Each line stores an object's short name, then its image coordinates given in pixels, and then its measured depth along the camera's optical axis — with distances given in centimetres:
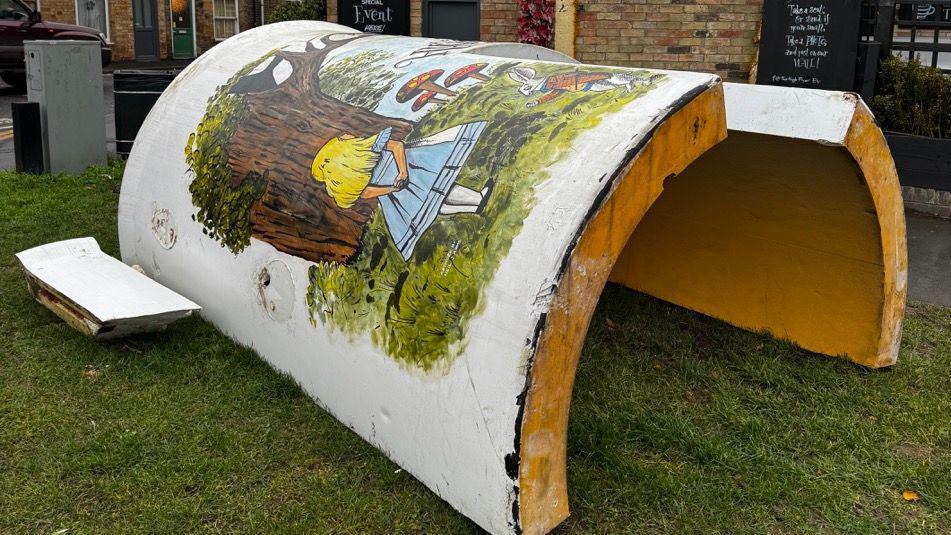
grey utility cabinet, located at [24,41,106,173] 846
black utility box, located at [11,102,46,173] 841
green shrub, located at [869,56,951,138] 809
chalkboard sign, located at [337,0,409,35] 1143
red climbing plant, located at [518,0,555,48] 1020
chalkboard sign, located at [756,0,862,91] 852
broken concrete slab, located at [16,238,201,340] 434
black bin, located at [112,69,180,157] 917
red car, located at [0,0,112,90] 1673
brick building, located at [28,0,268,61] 2322
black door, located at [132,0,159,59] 2434
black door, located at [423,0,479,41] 1134
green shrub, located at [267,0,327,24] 1541
